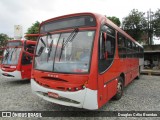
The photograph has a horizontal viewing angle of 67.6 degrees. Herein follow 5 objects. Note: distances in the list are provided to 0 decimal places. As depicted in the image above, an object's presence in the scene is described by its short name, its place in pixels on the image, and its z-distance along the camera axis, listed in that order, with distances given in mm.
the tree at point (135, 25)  21591
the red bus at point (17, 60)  6212
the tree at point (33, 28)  21181
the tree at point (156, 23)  19924
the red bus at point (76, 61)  2706
